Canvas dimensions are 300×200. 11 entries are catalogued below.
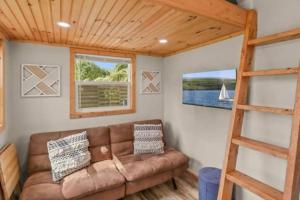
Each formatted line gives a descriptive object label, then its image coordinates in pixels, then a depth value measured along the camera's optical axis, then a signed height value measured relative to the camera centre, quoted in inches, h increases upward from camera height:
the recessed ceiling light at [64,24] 59.9 +26.3
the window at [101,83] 92.2 +3.0
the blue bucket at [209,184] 63.0 -41.3
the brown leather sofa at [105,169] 61.8 -42.6
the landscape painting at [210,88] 70.3 +1.7
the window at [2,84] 67.6 -0.2
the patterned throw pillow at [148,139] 89.0 -31.8
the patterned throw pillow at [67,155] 70.0 -35.4
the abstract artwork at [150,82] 109.7 +5.5
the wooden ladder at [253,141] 38.4 -15.3
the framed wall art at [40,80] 79.9 +2.8
